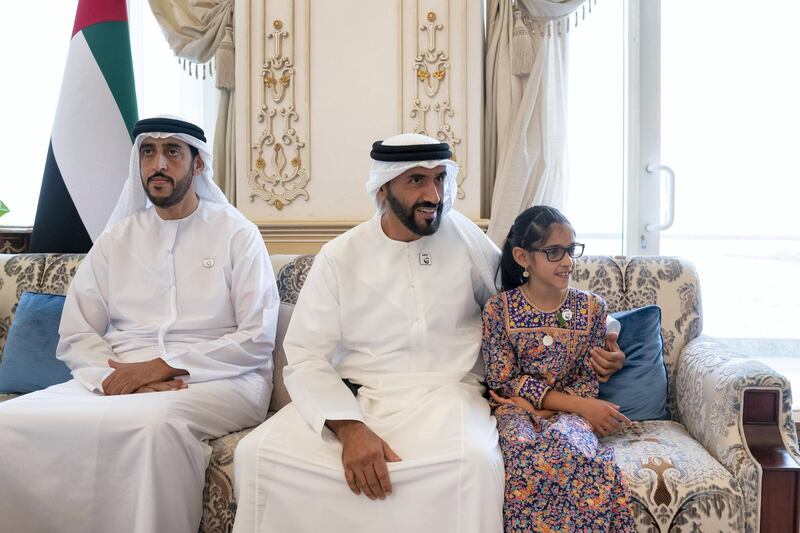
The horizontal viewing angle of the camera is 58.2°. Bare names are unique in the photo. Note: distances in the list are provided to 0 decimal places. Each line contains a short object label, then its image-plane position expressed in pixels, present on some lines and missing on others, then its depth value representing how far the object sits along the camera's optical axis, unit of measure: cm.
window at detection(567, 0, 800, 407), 360
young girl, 186
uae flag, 341
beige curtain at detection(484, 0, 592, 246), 332
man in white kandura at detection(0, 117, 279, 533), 209
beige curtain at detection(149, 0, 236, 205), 356
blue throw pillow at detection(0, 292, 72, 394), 271
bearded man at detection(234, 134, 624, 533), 187
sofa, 191
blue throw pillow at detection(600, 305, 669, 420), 235
